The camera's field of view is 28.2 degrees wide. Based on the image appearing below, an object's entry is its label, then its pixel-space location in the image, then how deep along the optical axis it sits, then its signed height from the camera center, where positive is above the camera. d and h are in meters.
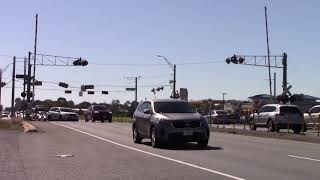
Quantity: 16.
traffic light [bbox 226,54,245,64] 65.99 +6.43
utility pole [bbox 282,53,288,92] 62.62 +5.49
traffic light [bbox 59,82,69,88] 109.35 +6.40
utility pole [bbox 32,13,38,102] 68.23 +8.13
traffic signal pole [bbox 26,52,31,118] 68.21 +4.43
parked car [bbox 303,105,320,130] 40.44 +0.31
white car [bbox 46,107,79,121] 63.41 +0.63
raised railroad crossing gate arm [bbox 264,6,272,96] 66.25 +10.73
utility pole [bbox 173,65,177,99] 72.78 +5.09
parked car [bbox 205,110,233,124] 61.43 +0.35
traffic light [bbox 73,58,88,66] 73.86 +6.89
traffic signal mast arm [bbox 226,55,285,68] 66.00 +6.48
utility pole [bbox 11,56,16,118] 74.44 +4.62
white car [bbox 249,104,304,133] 35.44 +0.20
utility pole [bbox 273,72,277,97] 105.38 +6.83
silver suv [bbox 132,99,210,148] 21.61 -0.06
